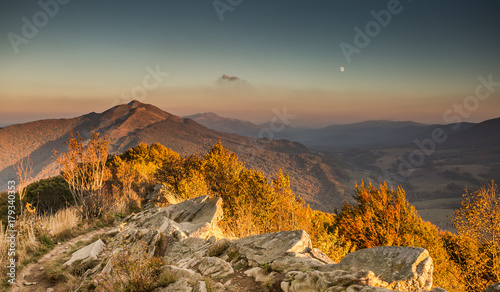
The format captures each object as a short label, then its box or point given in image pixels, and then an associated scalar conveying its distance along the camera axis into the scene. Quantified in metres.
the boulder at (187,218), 7.41
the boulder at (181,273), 4.19
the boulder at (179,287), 3.84
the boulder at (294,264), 4.40
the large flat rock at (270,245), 5.14
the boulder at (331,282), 3.50
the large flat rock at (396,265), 3.94
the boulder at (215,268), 4.73
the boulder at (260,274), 4.43
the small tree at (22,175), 8.17
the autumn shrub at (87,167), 10.85
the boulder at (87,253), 6.91
